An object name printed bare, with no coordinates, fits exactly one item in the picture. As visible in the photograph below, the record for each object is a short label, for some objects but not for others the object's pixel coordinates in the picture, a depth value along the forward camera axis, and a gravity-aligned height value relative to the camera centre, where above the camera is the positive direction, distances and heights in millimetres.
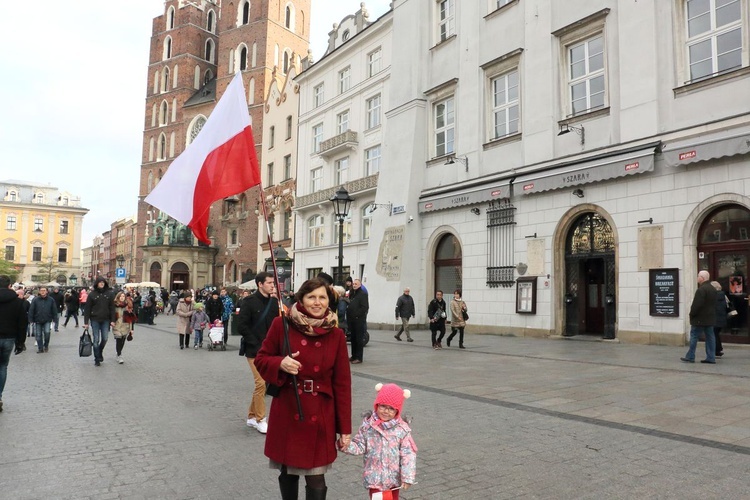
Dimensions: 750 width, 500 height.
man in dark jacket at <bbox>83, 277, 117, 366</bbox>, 11430 -543
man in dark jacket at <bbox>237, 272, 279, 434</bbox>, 6453 -334
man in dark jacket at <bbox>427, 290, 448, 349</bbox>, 14836 -851
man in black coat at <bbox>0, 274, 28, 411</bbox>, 7273 -508
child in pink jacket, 3154 -913
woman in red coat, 3045 -589
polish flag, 4984 +1108
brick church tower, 51531 +20288
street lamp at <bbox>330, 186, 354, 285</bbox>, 16531 +2541
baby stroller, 15344 -1338
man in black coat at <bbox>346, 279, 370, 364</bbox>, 11664 -766
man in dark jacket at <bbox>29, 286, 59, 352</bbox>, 14258 -815
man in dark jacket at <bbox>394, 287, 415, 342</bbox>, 17375 -628
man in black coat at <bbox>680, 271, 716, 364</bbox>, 10438 -469
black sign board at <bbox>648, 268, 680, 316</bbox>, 13531 +4
